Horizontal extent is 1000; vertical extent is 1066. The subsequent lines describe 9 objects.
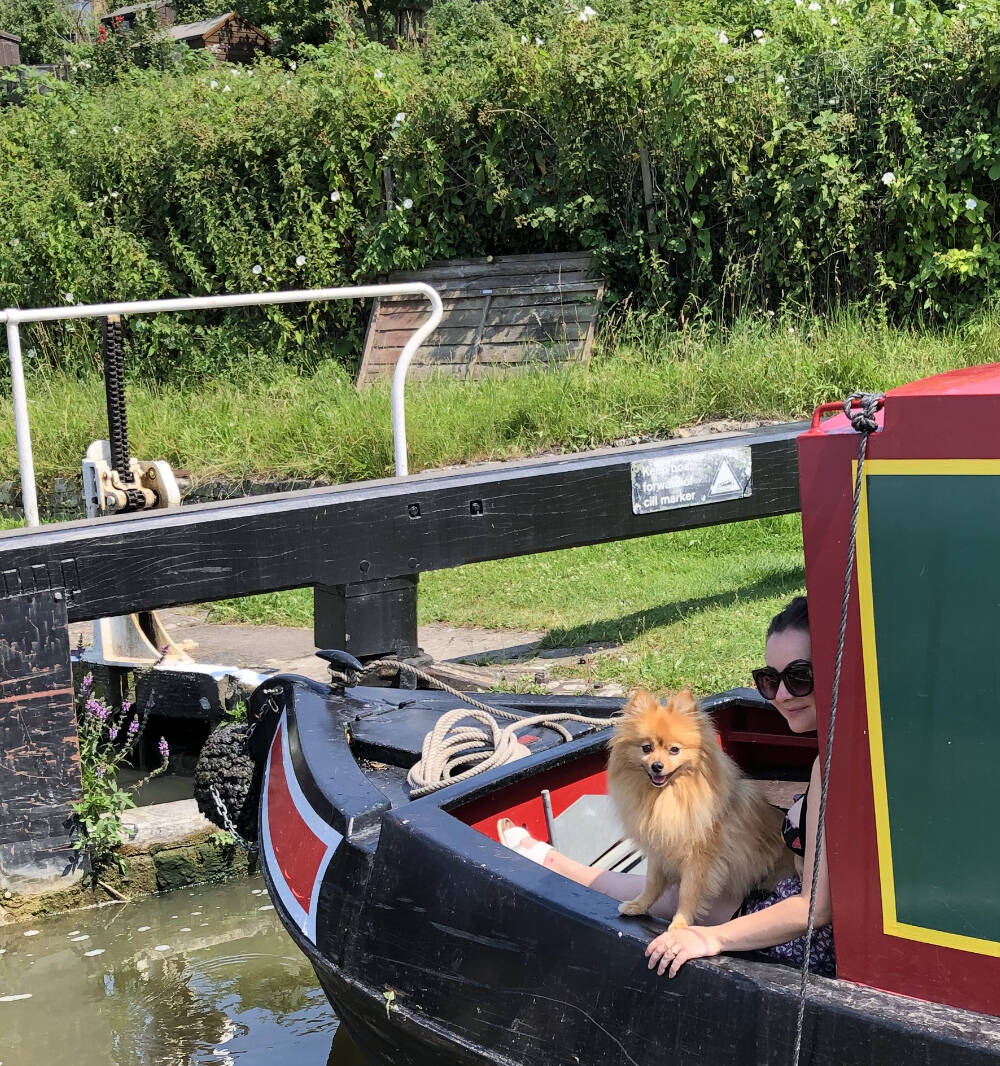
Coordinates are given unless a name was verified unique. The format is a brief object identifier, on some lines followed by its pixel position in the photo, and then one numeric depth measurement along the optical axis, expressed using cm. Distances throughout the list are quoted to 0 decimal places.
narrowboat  206
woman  243
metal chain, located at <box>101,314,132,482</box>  580
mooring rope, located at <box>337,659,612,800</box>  368
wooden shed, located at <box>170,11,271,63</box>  3362
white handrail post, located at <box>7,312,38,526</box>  531
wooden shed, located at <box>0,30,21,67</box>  3481
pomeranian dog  253
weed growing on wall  486
